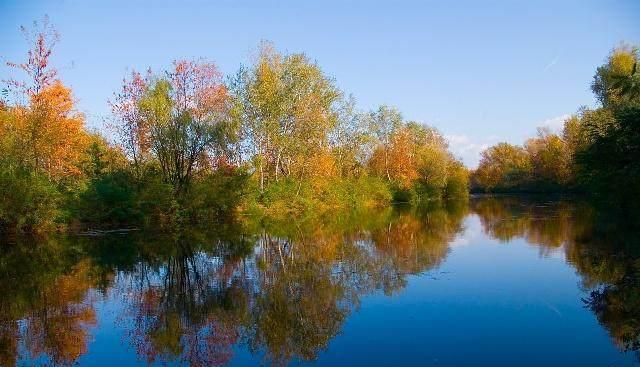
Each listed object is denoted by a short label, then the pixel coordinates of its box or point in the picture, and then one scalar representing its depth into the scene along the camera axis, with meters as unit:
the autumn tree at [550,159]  74.94
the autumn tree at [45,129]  26.12
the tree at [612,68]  42.56
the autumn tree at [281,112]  40.22
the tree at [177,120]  30.89
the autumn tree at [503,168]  91.31
